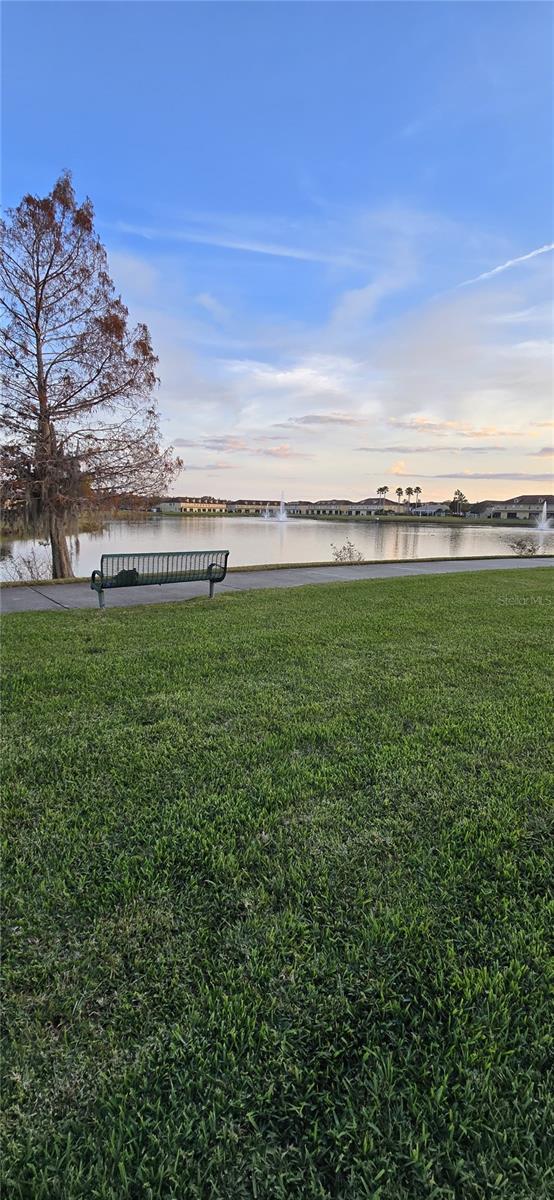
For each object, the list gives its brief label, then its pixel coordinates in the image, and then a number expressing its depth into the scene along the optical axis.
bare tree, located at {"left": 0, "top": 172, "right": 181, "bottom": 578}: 12.05
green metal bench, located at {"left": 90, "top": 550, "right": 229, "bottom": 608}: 7.52
